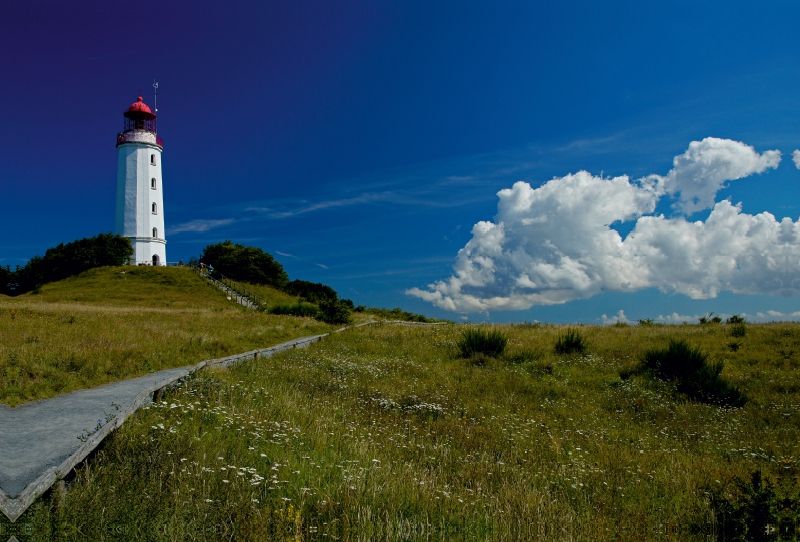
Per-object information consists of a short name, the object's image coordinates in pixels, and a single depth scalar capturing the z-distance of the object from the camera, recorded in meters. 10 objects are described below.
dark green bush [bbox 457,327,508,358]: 19.30
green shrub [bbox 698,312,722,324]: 29.83
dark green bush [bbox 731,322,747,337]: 21.64
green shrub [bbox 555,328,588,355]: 19.67
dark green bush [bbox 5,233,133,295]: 61.26
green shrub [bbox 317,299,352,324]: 36.31
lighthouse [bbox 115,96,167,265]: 64.38
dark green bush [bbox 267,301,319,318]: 40.03
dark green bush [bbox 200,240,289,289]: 68.75
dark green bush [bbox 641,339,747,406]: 13.38
